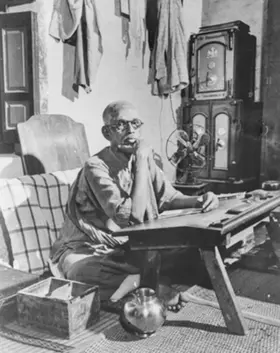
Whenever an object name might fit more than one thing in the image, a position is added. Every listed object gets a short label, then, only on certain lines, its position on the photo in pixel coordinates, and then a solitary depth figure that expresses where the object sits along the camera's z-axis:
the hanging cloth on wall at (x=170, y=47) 5.39
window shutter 3.70
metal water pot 2.00
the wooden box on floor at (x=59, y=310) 2.03
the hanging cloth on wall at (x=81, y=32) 3.90
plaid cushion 2.90
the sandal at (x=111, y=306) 2.40
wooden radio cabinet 5.48
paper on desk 2.26
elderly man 2.32
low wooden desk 1.88
